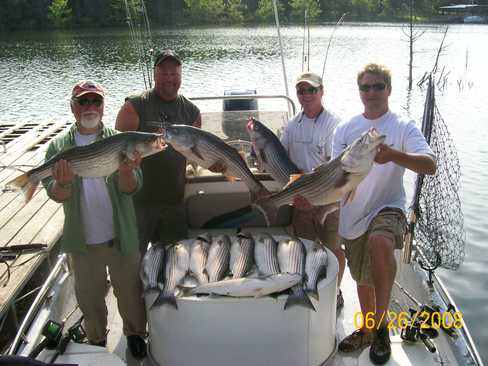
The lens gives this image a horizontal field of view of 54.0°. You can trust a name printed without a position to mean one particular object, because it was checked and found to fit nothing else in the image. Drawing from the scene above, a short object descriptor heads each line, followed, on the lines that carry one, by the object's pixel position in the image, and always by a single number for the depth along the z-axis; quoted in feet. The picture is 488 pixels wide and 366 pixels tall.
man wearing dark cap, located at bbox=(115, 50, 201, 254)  13.76
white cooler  10.21
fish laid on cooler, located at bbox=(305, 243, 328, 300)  10.56
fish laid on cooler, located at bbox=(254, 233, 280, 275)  11.27
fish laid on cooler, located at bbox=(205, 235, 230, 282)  11.21
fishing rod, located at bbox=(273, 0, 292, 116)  19.63
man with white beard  11.11
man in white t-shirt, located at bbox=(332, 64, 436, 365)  11.00
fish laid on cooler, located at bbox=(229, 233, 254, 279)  11.32
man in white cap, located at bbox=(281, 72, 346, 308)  13.61
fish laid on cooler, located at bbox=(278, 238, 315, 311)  10.17
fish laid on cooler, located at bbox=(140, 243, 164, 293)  10.90
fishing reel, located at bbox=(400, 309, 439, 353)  12.22
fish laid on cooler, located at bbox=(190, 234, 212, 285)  11.11
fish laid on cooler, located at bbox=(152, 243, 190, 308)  10.45
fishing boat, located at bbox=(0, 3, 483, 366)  10.34
